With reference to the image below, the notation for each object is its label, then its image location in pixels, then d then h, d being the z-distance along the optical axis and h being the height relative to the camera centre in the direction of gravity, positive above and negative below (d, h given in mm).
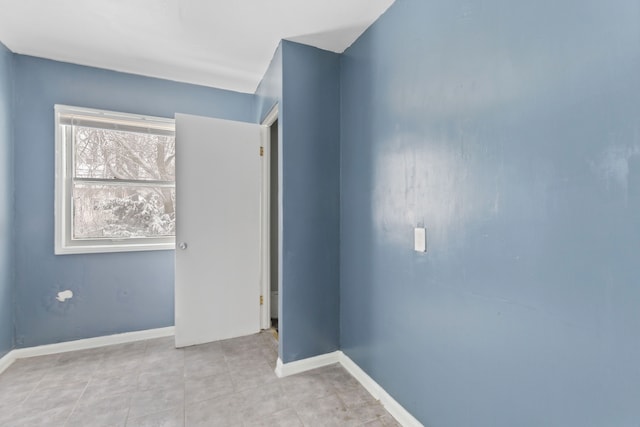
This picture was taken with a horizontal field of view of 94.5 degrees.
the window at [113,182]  2627 +297
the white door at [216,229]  2648 -151
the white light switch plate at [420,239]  1578 -140
